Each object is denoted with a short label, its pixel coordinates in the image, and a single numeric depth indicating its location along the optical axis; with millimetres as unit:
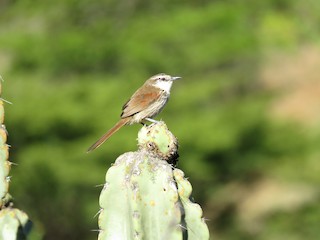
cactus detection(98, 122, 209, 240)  7328
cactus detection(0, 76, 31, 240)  7535
